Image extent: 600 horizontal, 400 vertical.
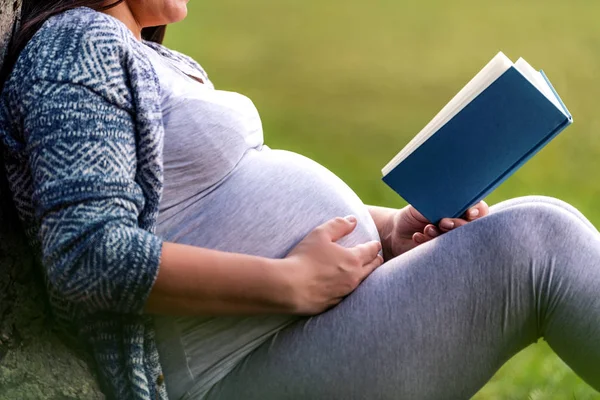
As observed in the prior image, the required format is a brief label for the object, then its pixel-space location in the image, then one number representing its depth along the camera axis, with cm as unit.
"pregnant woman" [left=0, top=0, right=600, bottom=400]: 354
